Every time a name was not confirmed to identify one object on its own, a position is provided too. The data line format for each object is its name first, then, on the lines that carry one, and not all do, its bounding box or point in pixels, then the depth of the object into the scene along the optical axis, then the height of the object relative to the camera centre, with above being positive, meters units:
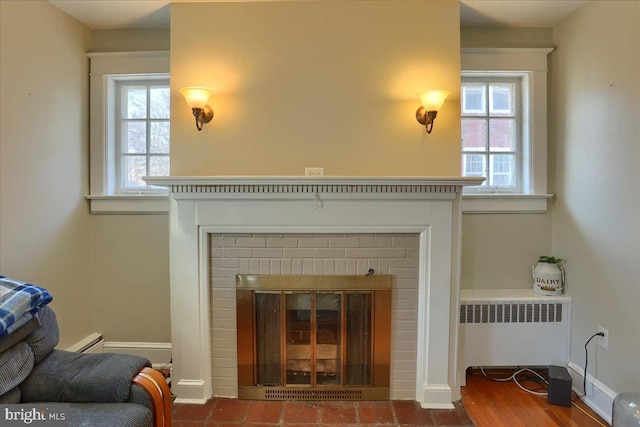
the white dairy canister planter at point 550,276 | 2.11 -0.45
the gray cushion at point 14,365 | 1.23 -0.61
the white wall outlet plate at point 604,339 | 1.82 -0.75
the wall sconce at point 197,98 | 1.75 +0.59
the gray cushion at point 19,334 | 1.24 -0.50
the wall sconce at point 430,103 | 1.76 +0.57
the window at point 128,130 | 2.21 +0.55
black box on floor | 1.88 -1.05
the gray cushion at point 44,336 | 1.36 -0.55
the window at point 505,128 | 2.20 +0.55
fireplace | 1.81 -0.14
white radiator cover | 2.07 -0.79
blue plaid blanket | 1.23 -0.38
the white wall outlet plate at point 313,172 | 1.90 +0.21
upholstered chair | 1.23 -0.69
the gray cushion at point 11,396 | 1.23 -0.72
